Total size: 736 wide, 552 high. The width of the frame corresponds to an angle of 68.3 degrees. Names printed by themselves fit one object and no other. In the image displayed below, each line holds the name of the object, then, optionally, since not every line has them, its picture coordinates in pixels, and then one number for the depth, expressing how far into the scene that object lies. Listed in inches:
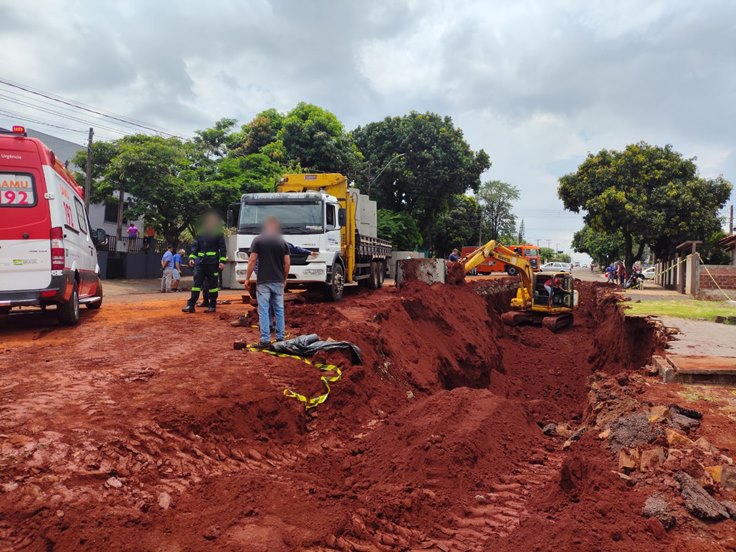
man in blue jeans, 285.7
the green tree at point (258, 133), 1080.2
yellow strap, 233.2
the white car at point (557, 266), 2022.3
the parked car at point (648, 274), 1753.8
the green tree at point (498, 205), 2765.7
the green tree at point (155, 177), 842.8
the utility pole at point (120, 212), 901.7
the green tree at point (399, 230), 1283.2
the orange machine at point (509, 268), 1576.0
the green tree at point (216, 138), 991.0
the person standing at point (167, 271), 734.5
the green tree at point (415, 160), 1375.5
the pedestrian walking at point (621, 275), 1209.8
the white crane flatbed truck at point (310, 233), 463.5
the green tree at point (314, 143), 1016.2
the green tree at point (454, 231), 2003.0
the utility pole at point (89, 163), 806.5
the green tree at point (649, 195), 1064.2
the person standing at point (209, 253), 400.8
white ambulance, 306.5
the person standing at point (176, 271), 749.3
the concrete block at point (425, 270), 644.7
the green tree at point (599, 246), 2561.0
